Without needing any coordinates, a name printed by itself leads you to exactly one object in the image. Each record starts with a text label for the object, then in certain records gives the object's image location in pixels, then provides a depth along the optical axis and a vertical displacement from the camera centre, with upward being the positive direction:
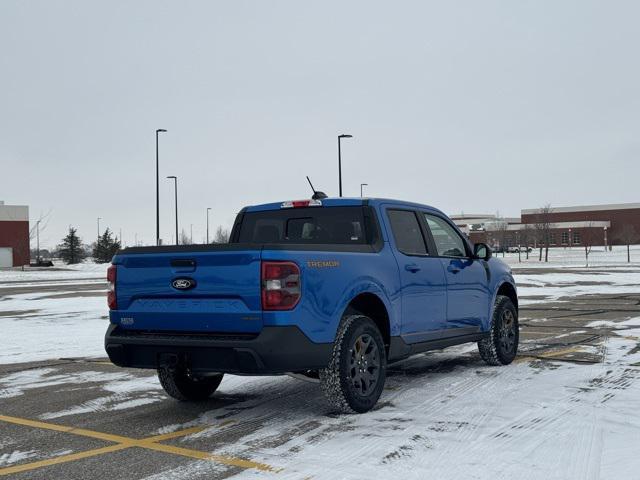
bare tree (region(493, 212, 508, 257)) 102.74 +1.95
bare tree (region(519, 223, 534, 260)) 91.57 +1.61
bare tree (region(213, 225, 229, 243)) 100.87 +3.22
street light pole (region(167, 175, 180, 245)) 49.32 +5.09
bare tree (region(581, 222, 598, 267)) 107.75 +1.56
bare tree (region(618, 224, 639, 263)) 95.32 +1.33
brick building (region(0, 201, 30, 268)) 75.06 +2.12
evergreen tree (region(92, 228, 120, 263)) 83.75 +0.92
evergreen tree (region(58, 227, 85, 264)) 91.19 +0.88
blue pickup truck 5.20 -0.41
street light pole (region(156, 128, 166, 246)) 40.70 +3.69
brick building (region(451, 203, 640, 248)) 107.62 +2.72
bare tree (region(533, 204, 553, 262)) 76.60 +2.03
